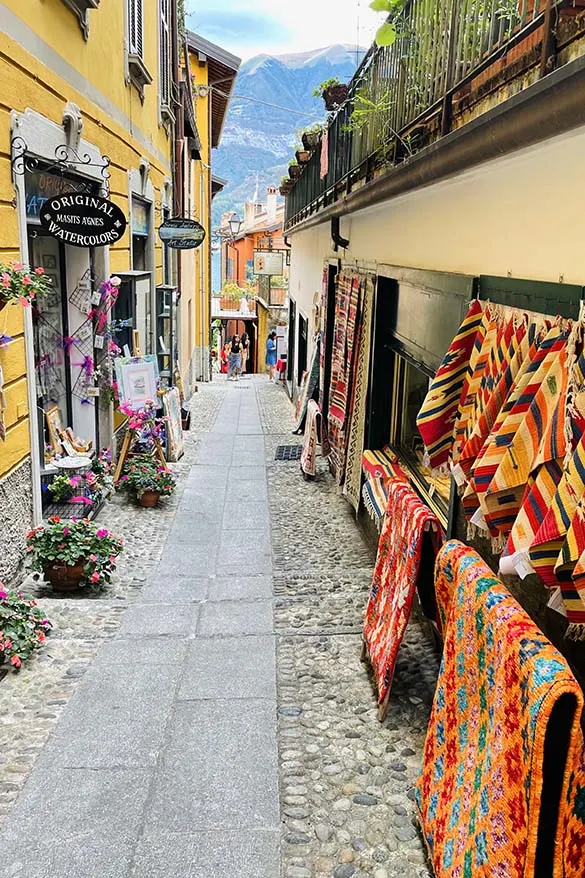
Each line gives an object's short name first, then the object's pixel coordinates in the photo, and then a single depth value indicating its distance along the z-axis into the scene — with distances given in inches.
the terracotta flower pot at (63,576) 223.3
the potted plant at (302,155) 561.3
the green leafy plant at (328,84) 402.3
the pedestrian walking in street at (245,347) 1217.6
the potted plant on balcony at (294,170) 631.5
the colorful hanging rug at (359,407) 293.3
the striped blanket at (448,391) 149.3
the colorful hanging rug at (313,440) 386.6
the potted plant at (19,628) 174.2
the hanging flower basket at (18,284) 182.5
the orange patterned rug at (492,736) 88.4
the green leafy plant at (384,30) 145.5
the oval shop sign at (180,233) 473.1
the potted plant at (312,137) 501.0
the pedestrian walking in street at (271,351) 1109.7
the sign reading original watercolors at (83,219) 233.4
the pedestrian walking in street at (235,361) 1147.9
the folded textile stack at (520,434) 93.4
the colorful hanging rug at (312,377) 444.5
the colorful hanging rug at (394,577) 161.2
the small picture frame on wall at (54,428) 285.7
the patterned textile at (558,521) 90.5
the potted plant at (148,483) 326.0
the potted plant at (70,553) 221.6
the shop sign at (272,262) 1338.6
